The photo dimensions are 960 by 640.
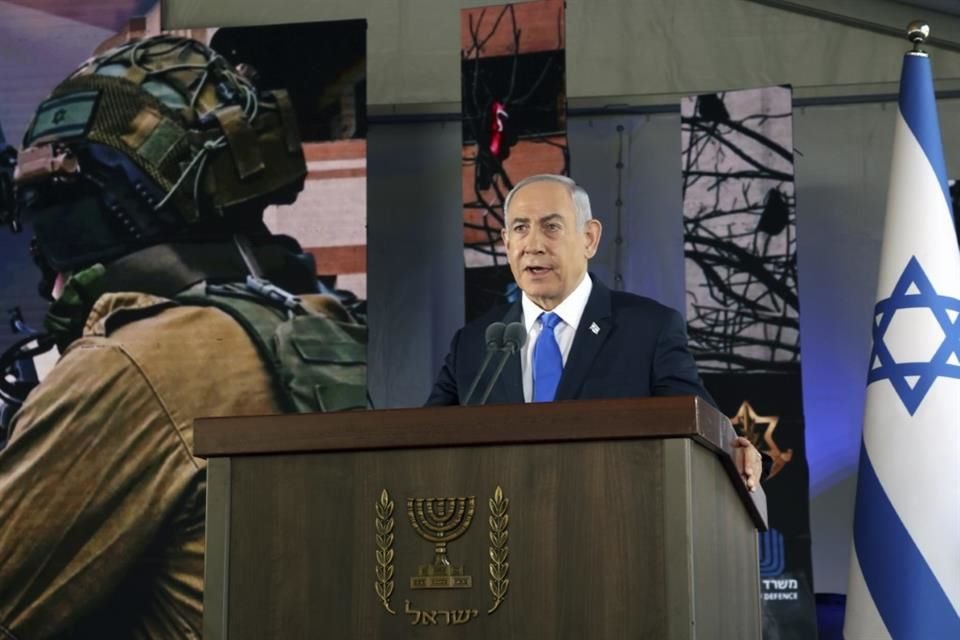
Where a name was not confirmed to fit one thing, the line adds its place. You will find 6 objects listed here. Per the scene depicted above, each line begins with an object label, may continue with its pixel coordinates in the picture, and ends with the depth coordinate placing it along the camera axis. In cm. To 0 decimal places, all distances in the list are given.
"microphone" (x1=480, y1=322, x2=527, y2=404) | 449
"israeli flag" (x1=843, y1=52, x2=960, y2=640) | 723
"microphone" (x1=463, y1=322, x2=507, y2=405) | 450
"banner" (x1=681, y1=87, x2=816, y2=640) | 892
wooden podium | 346
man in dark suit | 513
